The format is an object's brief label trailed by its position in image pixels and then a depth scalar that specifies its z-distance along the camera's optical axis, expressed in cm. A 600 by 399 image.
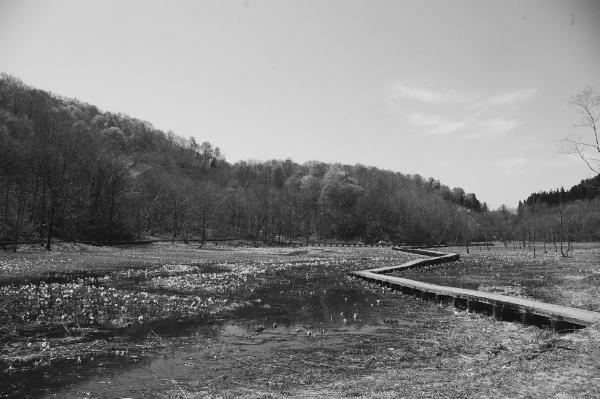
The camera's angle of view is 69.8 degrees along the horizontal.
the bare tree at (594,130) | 3452
